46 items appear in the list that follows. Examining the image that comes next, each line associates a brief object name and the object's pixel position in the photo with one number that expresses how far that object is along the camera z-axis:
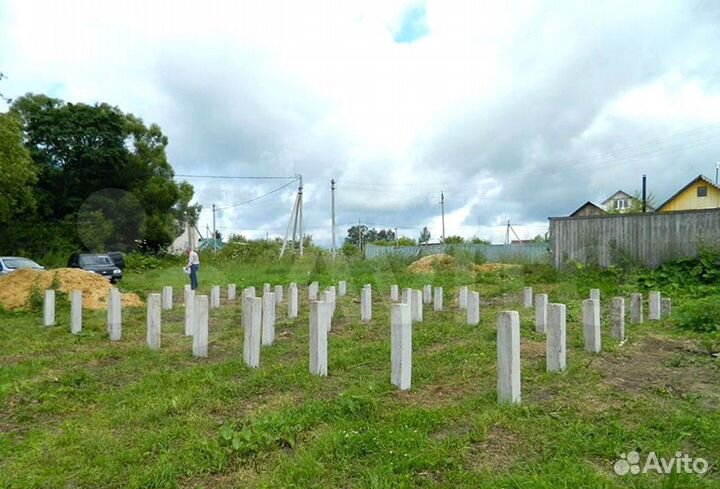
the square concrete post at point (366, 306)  9.18
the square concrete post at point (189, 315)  7.84
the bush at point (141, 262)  29.94
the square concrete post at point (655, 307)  8.48
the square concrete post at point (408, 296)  8.52
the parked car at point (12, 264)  17.77
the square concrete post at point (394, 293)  11.36
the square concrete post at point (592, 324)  5.85
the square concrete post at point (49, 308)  9.12
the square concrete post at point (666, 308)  8.84
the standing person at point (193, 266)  15.30
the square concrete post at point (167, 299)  11.38
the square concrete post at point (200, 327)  6.21
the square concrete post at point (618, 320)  6.70
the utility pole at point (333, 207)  29.00
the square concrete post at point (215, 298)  11.26
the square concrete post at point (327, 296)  8.66
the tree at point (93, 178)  30.17
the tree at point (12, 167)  18.17
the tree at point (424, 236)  44.93
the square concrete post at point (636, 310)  8.25
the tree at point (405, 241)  40.53
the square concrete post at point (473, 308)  8.34
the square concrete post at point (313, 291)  11.15
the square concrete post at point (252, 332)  5.56
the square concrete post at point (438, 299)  10.41
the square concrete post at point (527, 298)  10.34
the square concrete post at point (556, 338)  4.89
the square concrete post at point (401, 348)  4.62
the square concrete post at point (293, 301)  9.50
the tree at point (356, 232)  55.84
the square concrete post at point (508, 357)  4.11
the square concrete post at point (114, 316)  7.80
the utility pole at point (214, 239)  36.16
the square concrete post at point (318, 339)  5.15
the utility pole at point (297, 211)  28.97
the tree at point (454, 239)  34.12
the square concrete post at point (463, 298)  10.27
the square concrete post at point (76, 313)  8.25
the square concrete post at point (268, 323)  6.54
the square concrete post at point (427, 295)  11.40
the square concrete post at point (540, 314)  7.23
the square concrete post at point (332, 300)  8.85
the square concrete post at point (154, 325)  6.88
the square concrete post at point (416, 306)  8.65
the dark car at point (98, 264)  20.95
